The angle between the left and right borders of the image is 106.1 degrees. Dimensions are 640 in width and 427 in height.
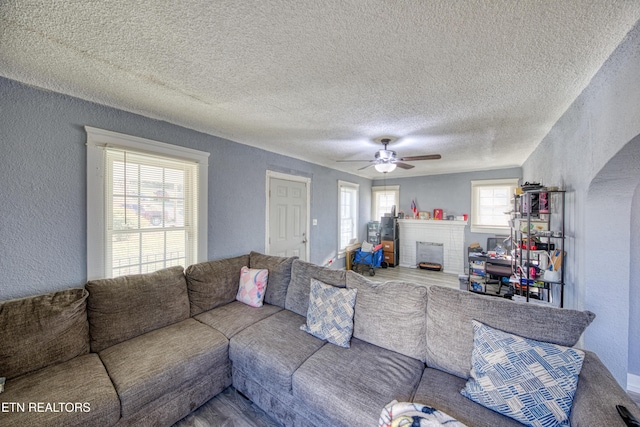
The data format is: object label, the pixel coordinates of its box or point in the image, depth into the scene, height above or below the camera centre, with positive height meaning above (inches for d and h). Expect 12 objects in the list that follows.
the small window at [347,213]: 212.1 -1.7
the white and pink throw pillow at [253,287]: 100.2 -32.5
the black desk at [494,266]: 144.2 -33.0
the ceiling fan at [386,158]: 120.6 +27.4
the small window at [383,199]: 249.7 +13.4
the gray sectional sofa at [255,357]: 50.3 -39.8
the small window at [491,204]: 196.2 +7.2
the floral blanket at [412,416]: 41.5 -36.7
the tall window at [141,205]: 81.7 +1.7
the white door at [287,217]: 147.9 -4.2
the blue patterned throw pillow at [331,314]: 73.2 -33.0
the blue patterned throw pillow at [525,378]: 44.2 -32.6
